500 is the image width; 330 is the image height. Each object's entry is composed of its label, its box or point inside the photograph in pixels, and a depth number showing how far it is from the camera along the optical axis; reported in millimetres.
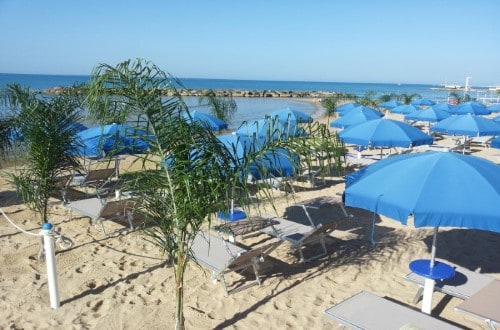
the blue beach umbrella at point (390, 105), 22758
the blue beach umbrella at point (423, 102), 25884
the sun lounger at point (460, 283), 3950
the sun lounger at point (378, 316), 3272
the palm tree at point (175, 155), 3002
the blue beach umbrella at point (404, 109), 19062
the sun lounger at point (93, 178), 8219
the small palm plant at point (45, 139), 4789
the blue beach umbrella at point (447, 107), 18895
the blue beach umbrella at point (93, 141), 6977
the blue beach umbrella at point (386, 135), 7750
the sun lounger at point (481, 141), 15766
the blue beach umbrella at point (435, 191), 3268
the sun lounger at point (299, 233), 5137
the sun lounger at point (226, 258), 4277
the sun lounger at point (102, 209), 5871
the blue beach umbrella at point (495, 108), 20984
